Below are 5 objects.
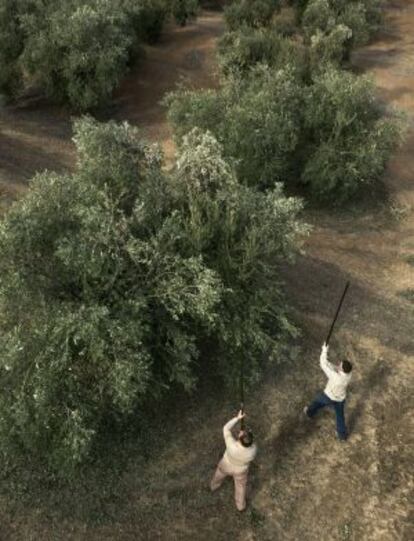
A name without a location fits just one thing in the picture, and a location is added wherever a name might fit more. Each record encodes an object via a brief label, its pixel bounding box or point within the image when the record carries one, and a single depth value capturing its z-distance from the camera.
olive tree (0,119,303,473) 13.25
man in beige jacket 12.49
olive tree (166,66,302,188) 24.39
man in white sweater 14.39
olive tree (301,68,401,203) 24.97
